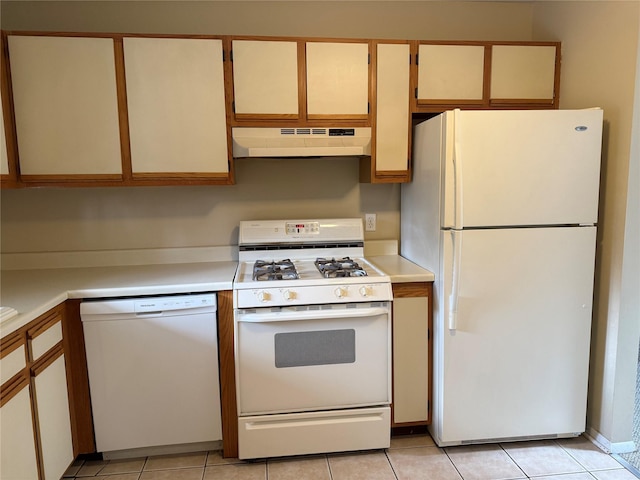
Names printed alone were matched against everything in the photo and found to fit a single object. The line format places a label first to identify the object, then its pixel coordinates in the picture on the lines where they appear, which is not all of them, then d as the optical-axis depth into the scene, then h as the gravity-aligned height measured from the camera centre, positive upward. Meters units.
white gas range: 2.05 -0.81
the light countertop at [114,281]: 1.86 -0.42
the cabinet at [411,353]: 2.21 -0.83
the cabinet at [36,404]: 1.53 -0.80
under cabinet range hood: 2.30 +0.28
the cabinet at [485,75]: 2.40 +0.64
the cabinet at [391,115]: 2.36 +0.42
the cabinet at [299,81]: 2.28 +0.59
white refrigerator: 2.02 -0.37
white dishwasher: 2.03 -0.83
